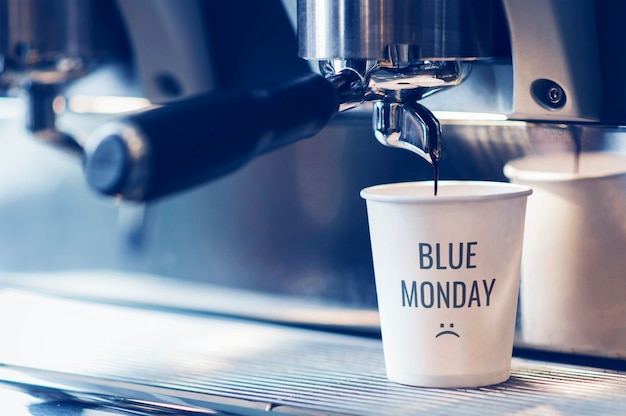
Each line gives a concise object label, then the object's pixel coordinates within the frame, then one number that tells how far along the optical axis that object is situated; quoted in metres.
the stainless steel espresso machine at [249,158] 0.72
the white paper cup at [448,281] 0.75
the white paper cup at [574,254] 0.79
